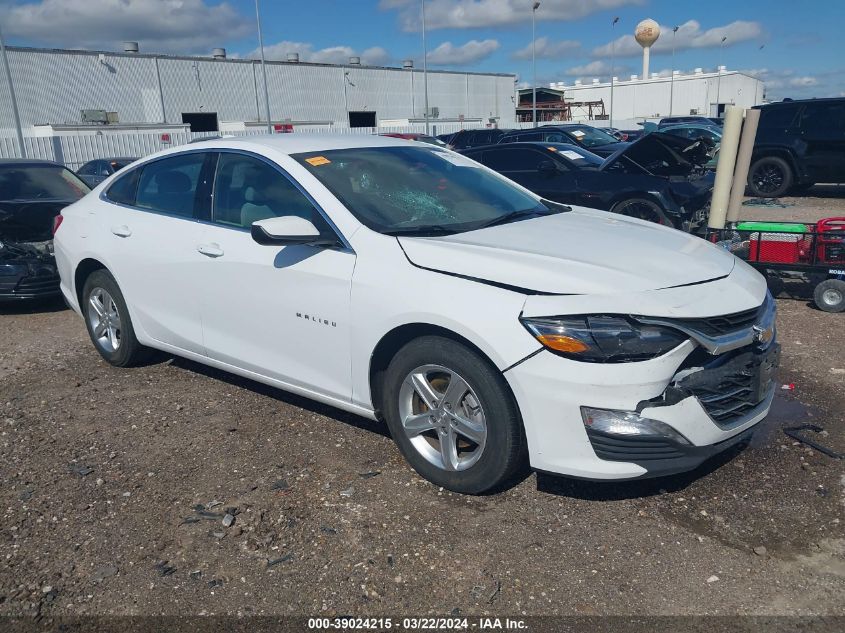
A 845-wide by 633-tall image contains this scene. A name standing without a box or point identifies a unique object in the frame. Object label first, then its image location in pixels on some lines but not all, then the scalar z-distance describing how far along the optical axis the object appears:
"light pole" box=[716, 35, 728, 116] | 77.44
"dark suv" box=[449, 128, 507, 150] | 21.80
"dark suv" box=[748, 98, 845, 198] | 12.99
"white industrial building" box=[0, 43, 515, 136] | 36.16
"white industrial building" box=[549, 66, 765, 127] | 79.31
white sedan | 2.91
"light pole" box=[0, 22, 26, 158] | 21.96
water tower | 76.94
